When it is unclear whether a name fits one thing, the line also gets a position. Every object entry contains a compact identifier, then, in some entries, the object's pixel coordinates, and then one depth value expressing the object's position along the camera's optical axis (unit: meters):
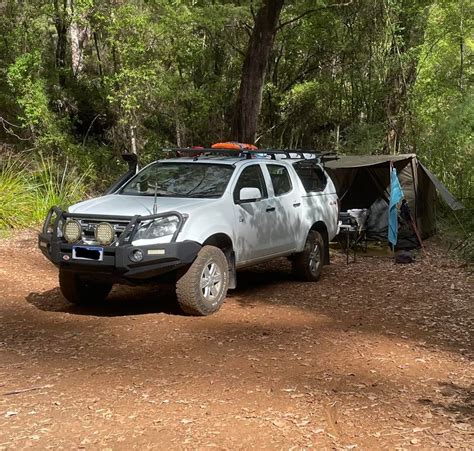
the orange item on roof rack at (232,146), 9.06
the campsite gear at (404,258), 10.82
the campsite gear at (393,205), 11.44
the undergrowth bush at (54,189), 12.43
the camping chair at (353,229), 11.22
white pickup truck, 6.04
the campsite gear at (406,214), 11.84
